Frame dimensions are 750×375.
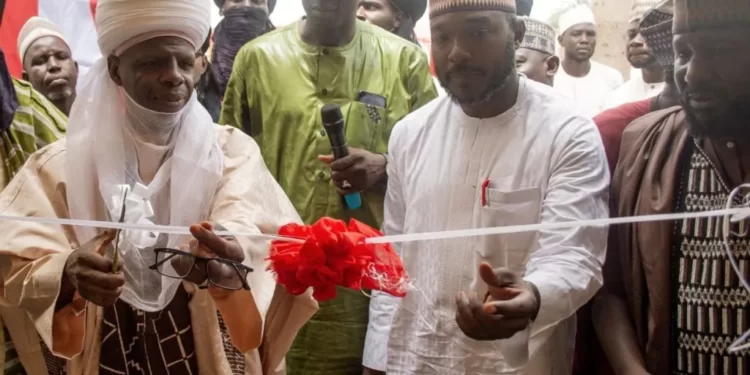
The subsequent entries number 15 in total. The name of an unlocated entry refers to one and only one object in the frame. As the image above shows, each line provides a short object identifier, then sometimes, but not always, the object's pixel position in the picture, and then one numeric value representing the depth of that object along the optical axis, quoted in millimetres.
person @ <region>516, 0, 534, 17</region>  4477
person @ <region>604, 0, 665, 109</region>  4436
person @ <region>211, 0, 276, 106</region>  4207
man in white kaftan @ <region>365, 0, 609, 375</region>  2369
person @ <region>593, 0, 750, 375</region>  2145
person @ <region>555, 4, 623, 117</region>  6051
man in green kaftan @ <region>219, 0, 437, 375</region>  3254
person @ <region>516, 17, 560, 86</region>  4305
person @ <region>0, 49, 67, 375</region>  2758
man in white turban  2420
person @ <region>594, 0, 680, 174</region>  2662
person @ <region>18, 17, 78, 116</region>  4461
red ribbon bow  2164
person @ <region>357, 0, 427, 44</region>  4355
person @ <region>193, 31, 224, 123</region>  4000
